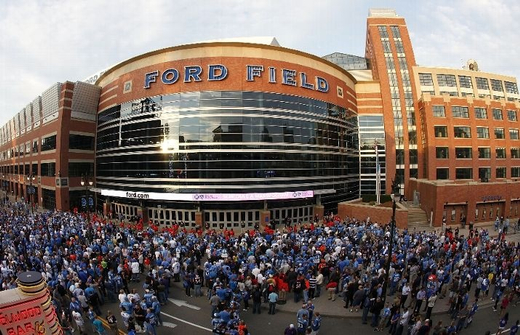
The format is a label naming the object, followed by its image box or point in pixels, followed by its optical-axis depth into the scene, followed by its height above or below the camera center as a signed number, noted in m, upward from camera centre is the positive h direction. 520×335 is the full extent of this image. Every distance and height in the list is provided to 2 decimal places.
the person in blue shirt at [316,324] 13.41 -7.02
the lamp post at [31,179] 53.77 -2.08
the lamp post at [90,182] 49.86 -2.36
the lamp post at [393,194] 15.31 -1.67
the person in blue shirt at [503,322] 13.95 -7.35
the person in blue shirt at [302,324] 13.19 -6.98
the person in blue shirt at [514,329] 12.58 -6.95
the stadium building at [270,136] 38.50 +4.31
